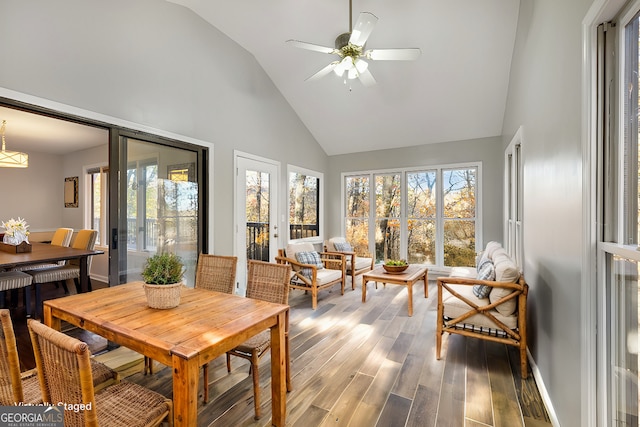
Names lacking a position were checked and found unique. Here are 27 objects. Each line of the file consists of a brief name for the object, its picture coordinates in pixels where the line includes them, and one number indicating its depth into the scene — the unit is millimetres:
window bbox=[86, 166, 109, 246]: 5805
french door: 4516
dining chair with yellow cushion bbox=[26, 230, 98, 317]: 3671
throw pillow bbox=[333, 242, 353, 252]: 5668
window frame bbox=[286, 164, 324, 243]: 5578
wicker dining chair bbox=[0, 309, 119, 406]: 1171
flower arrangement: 3789
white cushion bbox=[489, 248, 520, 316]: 2469
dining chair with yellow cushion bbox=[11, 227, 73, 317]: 4573
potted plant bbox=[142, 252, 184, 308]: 1738
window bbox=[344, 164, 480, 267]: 5660
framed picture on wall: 6098
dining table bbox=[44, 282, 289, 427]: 1232
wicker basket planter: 1730
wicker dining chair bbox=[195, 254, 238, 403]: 2443
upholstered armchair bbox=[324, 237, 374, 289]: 5402
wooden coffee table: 3741
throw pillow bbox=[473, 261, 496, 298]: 2637
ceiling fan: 2647
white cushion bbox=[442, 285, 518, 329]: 2451
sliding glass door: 2996
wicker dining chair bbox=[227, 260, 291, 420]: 1895
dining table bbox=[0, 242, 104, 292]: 3118
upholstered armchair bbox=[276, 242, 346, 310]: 4070
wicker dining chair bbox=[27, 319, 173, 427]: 1019
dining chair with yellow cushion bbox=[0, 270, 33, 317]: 3330
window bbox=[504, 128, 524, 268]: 3425
